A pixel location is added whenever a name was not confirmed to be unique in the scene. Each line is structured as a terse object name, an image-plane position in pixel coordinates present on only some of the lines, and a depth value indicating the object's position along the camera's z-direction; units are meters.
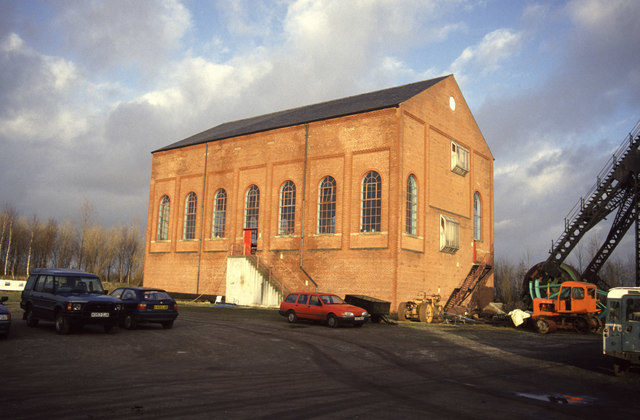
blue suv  14.15
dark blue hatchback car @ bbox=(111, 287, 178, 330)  16.45
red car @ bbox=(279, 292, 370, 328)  19.94
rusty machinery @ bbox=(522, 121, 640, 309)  26.64
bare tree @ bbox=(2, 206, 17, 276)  64.69
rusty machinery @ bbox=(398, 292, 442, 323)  24.78
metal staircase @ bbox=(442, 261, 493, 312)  30.60
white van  10.43
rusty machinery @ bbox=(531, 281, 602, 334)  21.03
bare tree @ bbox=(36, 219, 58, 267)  69.31
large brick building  27.42
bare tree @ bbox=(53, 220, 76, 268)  70.75
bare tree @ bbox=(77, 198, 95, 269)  66.38
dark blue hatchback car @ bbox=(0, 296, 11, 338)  12.41
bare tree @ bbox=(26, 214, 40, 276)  67.53
